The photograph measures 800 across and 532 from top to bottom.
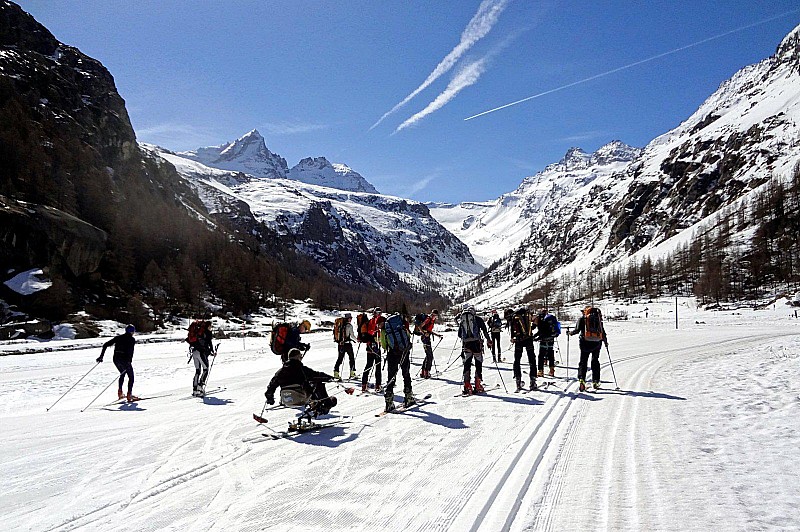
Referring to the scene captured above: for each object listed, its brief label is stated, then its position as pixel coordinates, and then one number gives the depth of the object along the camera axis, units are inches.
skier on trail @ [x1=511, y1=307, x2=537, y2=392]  505.7
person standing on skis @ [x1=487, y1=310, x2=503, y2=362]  807.1
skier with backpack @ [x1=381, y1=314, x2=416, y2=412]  407.5
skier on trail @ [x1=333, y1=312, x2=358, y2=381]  602.5
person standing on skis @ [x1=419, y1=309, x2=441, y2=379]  592.7
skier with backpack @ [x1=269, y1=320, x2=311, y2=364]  418.9
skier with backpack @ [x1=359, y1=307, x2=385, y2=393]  506.6
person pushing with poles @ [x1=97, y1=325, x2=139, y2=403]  484.7
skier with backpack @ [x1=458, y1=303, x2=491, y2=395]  477.2
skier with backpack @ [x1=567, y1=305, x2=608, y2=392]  478.6
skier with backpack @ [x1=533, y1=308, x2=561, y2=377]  546.9
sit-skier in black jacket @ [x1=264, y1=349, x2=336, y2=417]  345.4
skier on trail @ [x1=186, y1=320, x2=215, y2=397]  502.9
